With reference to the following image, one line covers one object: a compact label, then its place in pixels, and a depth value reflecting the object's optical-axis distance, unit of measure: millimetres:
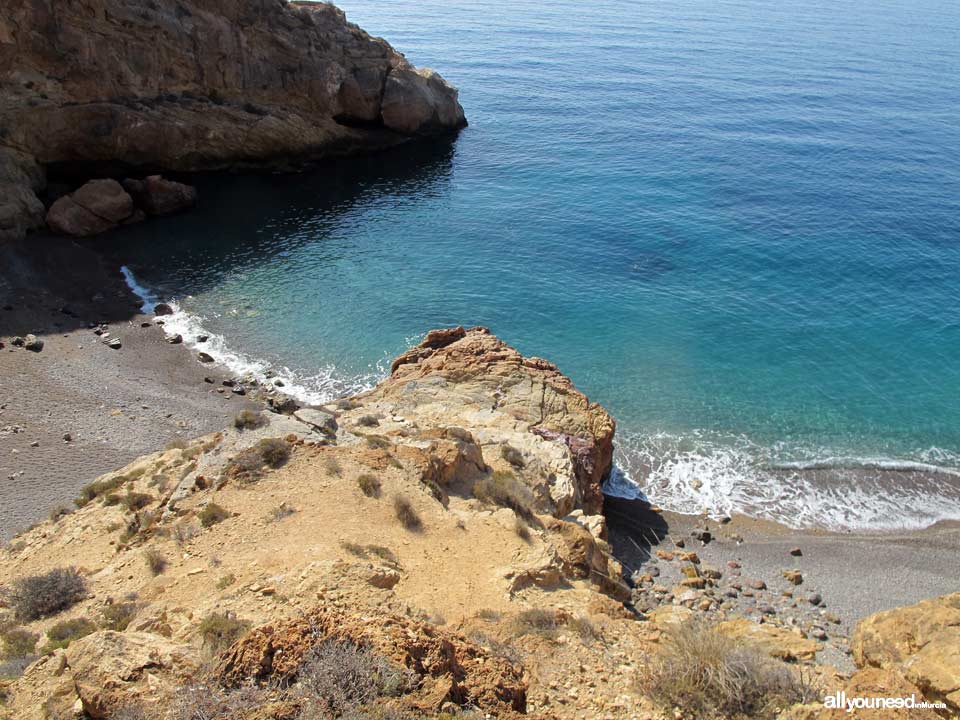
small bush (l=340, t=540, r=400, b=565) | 15406
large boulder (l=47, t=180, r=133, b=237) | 42531
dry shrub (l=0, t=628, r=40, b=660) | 13352
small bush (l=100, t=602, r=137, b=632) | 13812
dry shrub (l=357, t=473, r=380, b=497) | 17906
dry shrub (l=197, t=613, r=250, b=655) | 11312
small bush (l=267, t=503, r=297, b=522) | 16884
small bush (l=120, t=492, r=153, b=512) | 18922
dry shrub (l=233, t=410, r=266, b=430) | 20672
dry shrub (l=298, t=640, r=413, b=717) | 9367
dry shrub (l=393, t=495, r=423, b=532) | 17152
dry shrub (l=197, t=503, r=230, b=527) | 16734
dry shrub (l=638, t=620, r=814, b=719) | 10633
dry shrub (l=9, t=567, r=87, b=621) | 14875
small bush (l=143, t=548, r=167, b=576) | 15578
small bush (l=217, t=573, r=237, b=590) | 14266
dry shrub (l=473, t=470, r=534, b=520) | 19062
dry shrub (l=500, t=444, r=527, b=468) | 21625
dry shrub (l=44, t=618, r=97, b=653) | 13437
